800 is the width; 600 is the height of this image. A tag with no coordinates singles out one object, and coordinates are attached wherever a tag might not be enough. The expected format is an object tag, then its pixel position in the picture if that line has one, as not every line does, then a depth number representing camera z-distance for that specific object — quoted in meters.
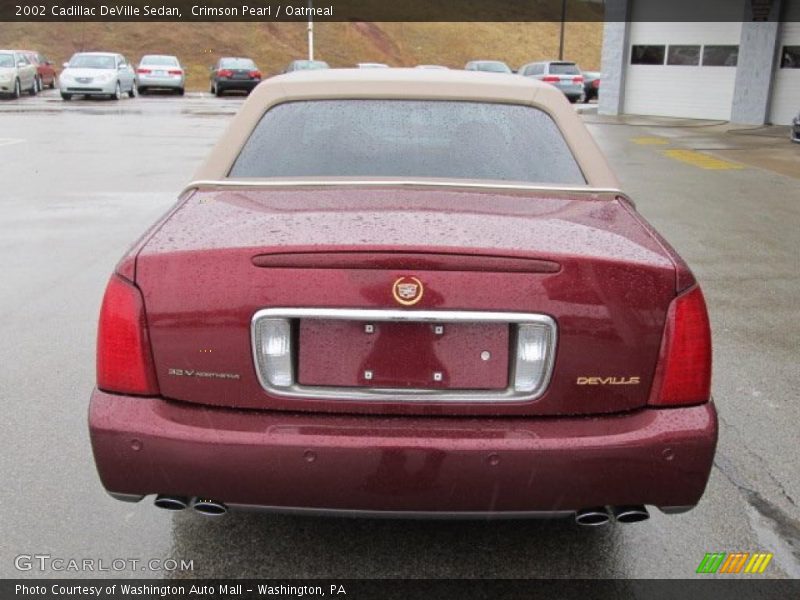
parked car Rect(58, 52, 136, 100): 28.05
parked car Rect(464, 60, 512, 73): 32.62
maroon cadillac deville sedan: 2.30
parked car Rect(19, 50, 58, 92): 31.74
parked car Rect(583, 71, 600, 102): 37.31
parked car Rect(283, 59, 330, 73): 34.12
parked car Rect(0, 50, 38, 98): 27.92
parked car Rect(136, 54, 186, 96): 32.97
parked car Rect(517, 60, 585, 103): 33.12
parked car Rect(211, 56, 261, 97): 33.75
